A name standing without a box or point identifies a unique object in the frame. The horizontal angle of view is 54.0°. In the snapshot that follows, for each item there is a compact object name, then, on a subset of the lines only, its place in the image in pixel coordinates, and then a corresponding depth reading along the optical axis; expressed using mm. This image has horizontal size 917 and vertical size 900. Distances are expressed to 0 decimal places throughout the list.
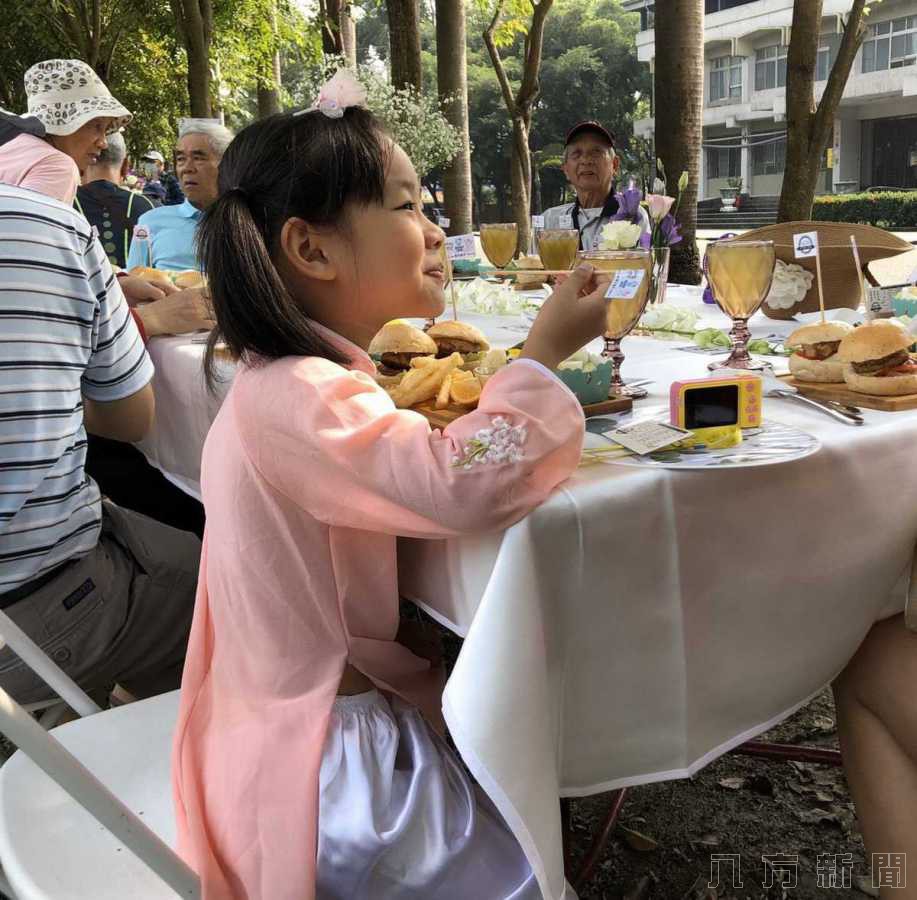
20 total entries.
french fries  1525
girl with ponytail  1079
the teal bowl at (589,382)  1399
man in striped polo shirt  1644
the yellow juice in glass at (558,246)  2785
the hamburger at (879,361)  1403
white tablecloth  1023
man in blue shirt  4504
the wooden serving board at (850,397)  1366
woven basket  2182
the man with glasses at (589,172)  5129
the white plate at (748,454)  1125
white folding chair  1039
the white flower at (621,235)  2213
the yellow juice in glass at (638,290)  1463
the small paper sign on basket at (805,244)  1739
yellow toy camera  1216
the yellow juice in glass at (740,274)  1699
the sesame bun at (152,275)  3147
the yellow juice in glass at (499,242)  3299
